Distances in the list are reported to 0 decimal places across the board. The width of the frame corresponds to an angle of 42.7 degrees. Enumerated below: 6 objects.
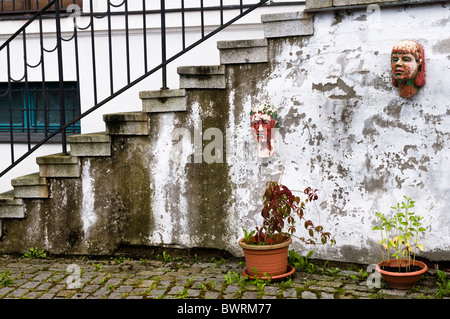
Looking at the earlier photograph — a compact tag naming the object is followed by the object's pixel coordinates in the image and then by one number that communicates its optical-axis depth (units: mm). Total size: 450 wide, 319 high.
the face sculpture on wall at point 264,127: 5516
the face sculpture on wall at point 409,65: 4965
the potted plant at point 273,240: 5086
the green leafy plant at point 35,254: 6158
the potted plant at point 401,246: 4820
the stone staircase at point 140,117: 5516
